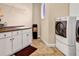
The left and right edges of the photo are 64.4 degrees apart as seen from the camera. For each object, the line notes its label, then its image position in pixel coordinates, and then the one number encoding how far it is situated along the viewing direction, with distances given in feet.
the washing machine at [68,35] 3.97
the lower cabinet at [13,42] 3.57
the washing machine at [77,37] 3.25
